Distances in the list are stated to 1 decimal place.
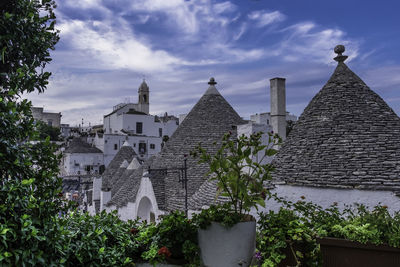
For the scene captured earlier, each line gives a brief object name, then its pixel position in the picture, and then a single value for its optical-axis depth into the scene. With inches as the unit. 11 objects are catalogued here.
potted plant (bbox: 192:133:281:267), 116.1
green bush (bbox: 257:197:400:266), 120.4
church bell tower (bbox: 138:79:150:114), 2082.9
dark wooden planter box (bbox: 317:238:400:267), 123.3
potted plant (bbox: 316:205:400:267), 123.3
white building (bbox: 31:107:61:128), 2059.8
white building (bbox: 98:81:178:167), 1808.6
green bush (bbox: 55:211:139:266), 109.1
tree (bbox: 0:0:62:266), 96.5
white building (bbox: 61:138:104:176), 1624.0
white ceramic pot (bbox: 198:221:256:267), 115.9
